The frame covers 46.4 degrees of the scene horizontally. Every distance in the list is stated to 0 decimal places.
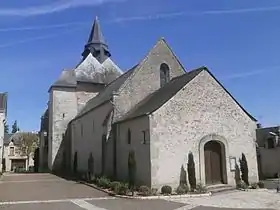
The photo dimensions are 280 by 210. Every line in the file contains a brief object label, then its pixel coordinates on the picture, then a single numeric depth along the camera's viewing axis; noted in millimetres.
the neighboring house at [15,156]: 61716
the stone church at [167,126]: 17906
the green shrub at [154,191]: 16333
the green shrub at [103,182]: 19234
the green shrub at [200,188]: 16725
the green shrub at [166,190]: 16450
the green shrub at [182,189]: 16500
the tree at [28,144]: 58688
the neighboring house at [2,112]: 35788
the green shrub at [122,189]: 16322
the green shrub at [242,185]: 18359
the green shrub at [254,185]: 18639
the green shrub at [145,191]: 15925
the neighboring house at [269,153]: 33156
